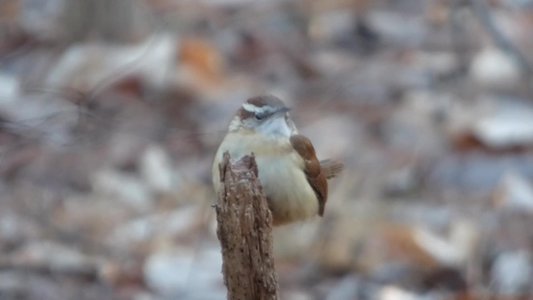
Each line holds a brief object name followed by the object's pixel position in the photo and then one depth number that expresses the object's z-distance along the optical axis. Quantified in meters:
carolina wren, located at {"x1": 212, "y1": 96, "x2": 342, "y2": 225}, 9.47
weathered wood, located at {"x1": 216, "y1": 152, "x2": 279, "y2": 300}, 8.46
